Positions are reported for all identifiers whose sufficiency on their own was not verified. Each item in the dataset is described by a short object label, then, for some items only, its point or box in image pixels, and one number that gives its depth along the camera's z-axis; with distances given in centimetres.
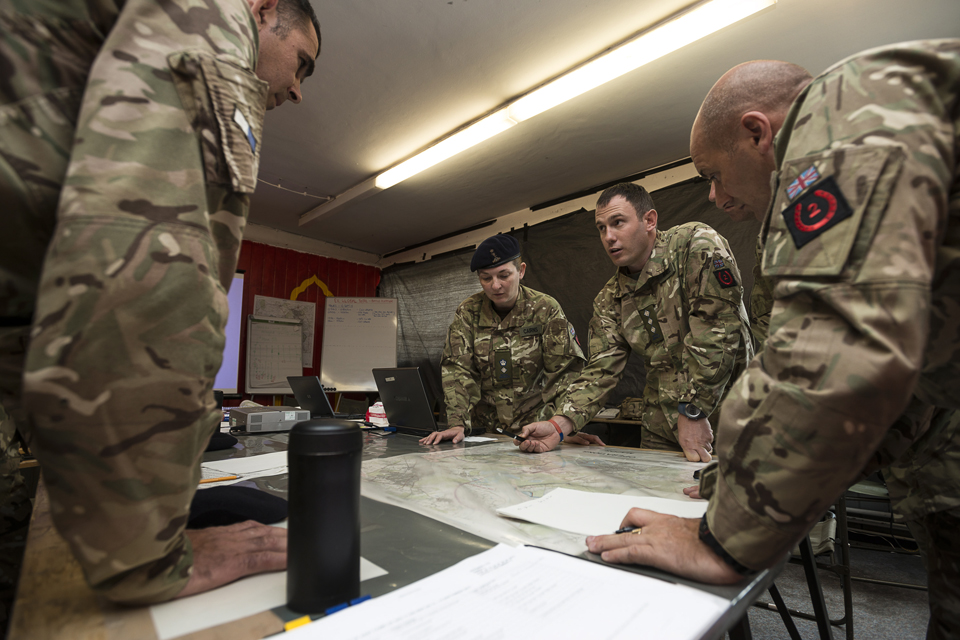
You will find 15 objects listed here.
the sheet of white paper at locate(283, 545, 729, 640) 43
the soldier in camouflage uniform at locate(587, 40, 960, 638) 48
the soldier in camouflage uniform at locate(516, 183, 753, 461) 167
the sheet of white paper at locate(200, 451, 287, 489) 118
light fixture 213
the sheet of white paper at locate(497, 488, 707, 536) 76
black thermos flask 45
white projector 216
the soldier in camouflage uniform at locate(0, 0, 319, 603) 40
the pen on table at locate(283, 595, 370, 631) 42
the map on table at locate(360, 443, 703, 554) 76
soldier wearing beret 252
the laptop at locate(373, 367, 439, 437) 207
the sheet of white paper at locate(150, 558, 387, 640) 44
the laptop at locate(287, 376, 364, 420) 254
